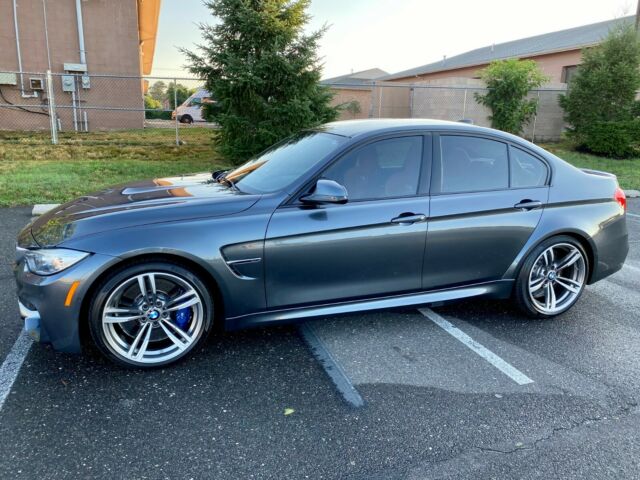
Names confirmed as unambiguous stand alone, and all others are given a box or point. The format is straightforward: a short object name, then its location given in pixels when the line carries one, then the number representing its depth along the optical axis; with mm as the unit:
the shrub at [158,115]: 22219
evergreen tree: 9938
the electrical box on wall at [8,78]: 14750
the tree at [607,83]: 15219
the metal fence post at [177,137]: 12812
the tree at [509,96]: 14969
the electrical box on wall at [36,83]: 15031
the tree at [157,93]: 42656
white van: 22688
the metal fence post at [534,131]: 16731
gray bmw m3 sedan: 2912
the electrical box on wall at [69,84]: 15398
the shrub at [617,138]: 14742
